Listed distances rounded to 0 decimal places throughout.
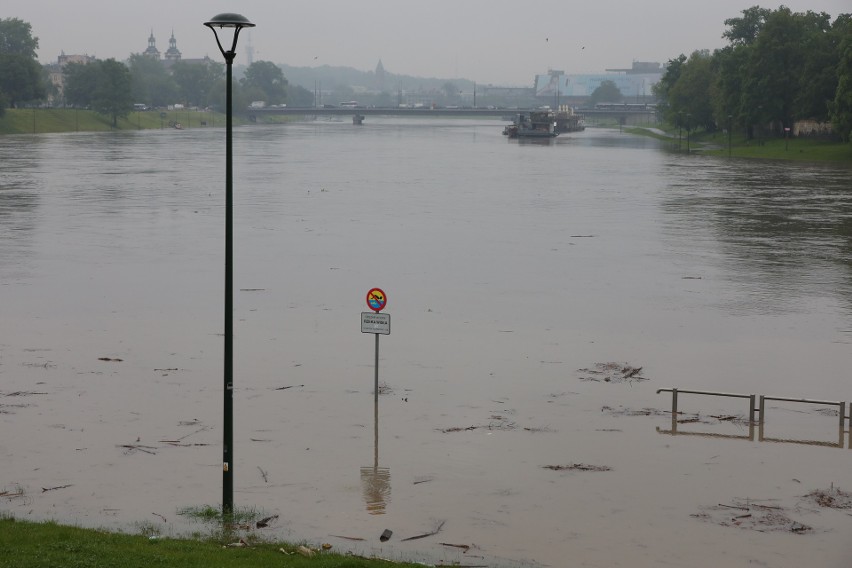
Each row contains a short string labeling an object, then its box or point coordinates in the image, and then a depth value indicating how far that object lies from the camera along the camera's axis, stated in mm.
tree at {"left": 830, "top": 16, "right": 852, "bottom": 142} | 96619
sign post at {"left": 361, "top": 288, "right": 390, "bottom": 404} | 20812
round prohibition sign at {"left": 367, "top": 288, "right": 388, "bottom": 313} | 21391
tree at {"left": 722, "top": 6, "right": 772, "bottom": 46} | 153875
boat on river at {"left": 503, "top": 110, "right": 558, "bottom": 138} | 186375
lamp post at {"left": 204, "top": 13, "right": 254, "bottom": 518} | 15101
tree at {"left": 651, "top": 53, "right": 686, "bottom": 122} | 163850
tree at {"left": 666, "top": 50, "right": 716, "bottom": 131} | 146000
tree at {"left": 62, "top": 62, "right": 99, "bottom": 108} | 192875
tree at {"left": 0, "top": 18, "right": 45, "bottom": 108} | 160125
